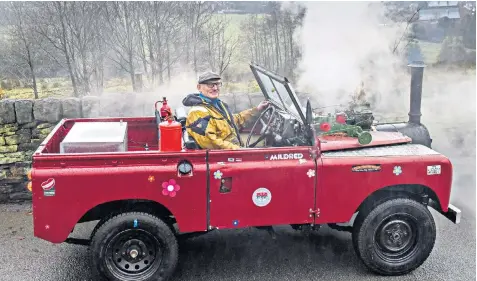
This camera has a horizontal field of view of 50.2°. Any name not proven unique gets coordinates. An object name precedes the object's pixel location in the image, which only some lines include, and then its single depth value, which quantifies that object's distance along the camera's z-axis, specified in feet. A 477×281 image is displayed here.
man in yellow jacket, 16.28
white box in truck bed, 16.15
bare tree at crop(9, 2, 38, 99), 25.66
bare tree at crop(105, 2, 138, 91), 27.20
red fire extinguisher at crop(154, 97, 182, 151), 15.62
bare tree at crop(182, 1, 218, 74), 28.07
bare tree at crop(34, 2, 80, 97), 26.07
